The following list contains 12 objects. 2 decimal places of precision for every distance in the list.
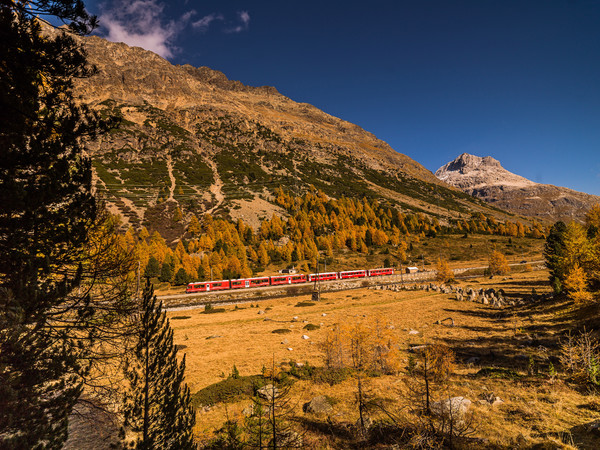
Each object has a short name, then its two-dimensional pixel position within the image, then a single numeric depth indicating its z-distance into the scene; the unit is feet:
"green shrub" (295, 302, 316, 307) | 149.97
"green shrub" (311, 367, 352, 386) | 53.98
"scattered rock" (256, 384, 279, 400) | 44.24
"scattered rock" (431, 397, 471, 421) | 30.04
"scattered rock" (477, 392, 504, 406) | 37.29
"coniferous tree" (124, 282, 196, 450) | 29.07
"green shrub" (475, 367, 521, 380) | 46.09
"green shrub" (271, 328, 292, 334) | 94.31
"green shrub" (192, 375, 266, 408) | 47.67
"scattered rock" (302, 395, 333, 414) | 42.16
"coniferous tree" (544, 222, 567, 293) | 102.39
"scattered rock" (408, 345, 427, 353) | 65.31
